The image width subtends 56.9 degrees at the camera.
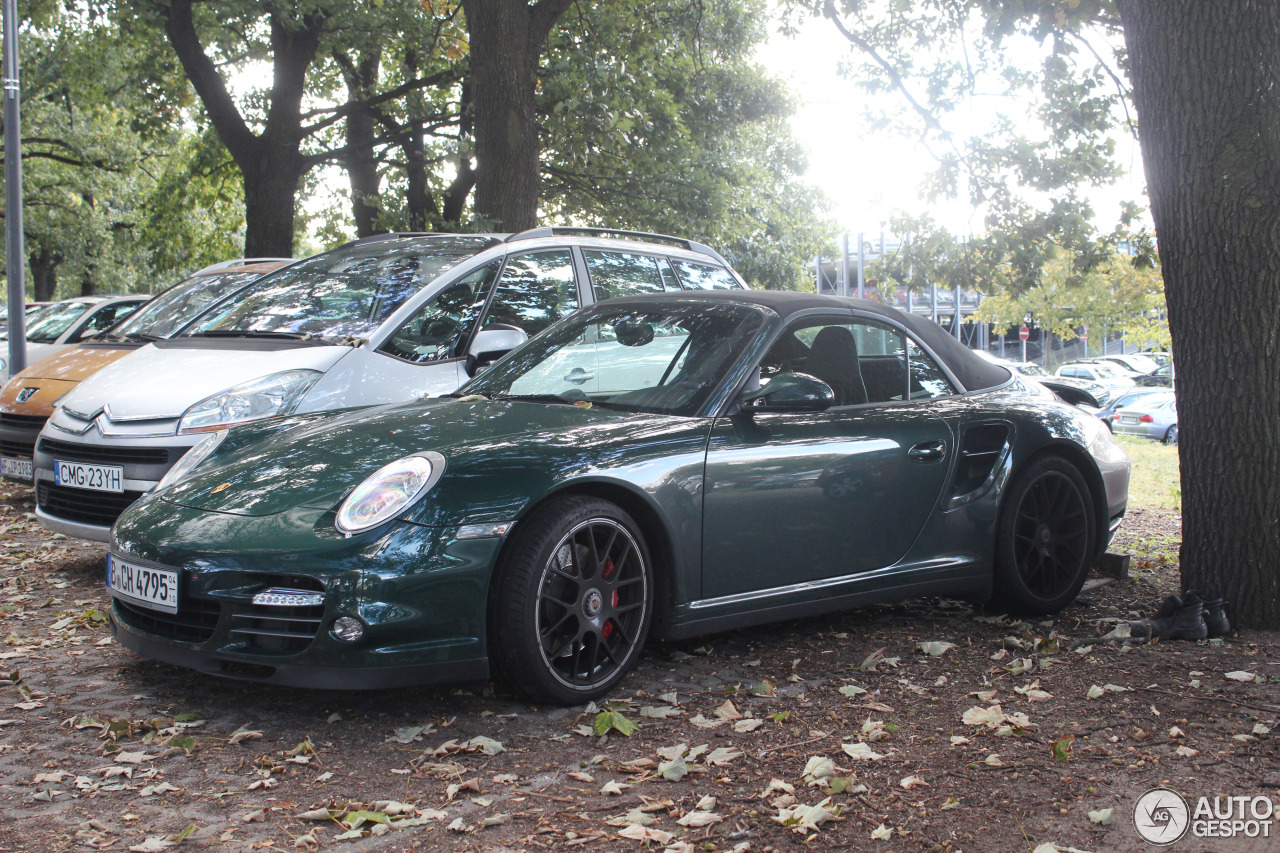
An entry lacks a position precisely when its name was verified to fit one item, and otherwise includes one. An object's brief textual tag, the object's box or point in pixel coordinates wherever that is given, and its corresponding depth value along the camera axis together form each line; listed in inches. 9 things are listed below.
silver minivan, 239.9
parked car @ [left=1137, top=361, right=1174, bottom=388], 1827.0
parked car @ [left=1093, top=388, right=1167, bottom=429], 1117.1
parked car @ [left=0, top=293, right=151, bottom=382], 532.7
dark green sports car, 146.6
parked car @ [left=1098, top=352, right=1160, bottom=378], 1994.3
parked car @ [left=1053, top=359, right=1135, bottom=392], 1716.8
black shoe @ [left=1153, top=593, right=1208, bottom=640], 201.2
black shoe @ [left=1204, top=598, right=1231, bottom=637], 202.4
